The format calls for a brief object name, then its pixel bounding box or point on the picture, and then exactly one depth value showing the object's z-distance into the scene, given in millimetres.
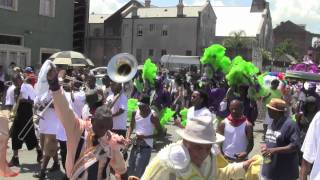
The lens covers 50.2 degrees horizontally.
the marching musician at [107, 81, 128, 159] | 5449
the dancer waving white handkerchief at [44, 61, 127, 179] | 2540
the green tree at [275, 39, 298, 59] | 57047
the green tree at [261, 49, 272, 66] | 40977
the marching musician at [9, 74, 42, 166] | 5999
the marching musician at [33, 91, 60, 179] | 5315
